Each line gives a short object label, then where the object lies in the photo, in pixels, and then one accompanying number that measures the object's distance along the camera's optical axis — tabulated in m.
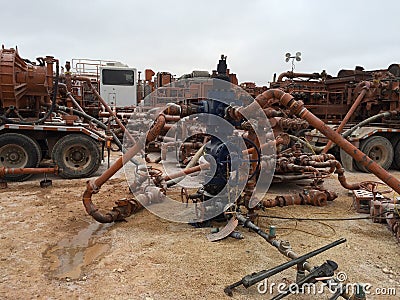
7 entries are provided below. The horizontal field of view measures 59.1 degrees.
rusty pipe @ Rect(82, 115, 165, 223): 4.02
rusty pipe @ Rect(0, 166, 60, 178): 5.83
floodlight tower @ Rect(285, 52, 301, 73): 11.80
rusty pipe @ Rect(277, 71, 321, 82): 11.13
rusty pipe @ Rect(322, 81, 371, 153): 6.84
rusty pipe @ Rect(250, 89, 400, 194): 3.86
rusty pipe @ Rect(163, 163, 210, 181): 4.80
